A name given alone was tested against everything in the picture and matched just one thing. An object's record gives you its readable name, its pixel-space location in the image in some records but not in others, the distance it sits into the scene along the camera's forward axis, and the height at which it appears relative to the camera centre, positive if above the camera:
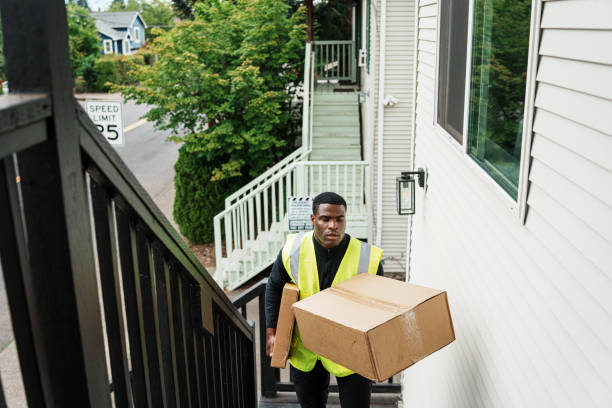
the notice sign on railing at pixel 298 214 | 5.67 -1.45
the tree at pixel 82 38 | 34.95 +1.57
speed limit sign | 7.64 -0.69
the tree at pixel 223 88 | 11.09 -0.50
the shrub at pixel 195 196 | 11.58 -2.58
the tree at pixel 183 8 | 19.86 +1.77
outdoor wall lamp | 5.00 -1.10
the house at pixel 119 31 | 56.04 +3.01
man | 3.31 -1.14
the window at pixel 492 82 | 2.52 -0.12
